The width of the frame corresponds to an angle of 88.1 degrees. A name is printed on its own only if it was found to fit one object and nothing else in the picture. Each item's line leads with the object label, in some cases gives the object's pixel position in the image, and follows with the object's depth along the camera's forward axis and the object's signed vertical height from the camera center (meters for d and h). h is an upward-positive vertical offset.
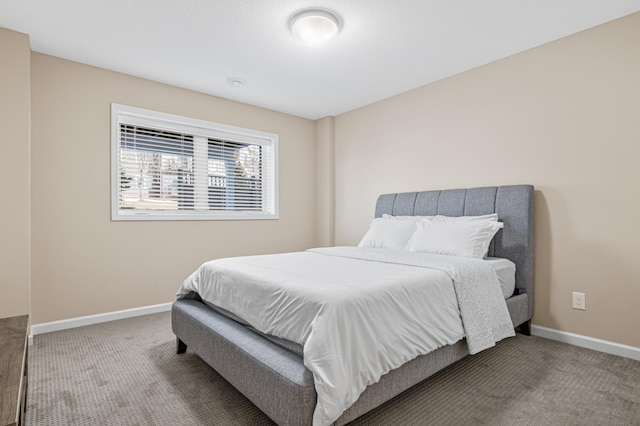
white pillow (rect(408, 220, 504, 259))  2.59 -0.21
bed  1.37 -0.69
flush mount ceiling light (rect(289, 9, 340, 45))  2.28 +1.34
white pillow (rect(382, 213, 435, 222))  3.23 -0.05
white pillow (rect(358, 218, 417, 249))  3.13 -0.21
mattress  2.18 -0.49
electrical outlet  2.52 -0.69
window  3.33 +0.51
